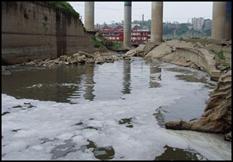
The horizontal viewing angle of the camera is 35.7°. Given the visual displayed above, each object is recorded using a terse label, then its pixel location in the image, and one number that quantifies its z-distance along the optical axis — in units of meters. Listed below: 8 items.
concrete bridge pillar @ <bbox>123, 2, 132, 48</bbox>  67.11
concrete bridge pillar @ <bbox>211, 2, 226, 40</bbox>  33.61
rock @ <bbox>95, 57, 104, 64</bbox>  28.05
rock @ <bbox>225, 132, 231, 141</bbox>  6.57
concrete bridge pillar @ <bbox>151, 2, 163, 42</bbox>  49.91
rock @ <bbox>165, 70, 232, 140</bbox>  6.95
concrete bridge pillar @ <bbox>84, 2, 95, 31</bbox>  56.38
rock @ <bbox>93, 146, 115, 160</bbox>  5.44
